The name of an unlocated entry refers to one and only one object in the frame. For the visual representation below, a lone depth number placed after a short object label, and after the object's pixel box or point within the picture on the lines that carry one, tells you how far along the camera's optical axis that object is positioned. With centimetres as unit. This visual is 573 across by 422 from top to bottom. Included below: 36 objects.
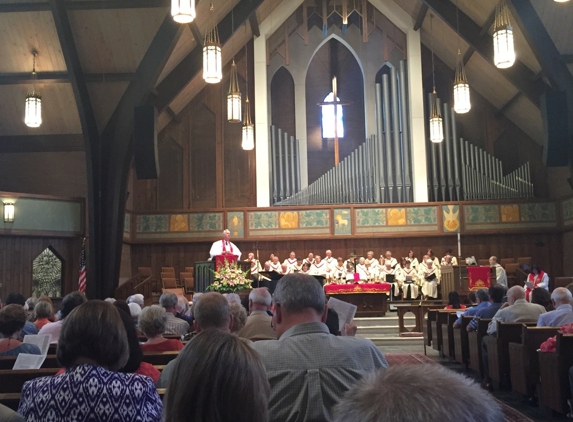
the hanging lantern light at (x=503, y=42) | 937
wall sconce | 1275
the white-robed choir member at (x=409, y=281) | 1574
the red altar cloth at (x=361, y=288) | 1378
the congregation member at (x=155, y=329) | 413
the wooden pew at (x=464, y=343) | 837
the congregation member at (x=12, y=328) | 448
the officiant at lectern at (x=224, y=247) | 1264
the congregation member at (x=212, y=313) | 344
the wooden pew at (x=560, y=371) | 529
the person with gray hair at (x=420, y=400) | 77
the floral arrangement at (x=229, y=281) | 992
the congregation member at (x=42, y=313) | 601
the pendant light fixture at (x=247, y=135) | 1425
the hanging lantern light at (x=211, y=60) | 959
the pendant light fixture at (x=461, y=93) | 1195
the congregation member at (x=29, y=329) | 558
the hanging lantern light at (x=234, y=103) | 1180
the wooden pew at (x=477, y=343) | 749
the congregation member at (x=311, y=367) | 245
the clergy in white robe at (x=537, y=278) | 1285
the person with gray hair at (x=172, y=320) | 609
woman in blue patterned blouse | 203
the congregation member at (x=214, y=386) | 144
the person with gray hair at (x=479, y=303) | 798
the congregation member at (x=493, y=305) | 775
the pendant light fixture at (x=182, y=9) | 767
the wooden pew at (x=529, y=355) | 597
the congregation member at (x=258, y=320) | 449
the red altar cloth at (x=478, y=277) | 1362
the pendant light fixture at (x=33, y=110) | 1129
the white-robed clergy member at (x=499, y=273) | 1427
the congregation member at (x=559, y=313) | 615
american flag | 1245
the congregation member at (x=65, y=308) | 523
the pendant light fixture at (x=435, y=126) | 1412
